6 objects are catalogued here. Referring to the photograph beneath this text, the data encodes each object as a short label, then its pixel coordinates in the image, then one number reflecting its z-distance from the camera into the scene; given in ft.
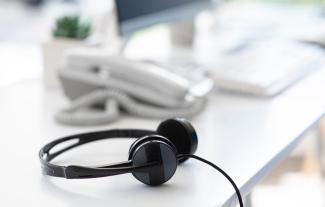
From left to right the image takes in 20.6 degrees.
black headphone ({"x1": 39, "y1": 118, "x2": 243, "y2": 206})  3.95
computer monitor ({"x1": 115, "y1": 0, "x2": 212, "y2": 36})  5.46
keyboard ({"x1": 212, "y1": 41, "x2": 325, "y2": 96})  5.38
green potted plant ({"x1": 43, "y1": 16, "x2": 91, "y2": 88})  5.61
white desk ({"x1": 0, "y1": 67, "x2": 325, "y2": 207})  3.95
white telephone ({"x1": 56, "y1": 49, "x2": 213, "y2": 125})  4.94
